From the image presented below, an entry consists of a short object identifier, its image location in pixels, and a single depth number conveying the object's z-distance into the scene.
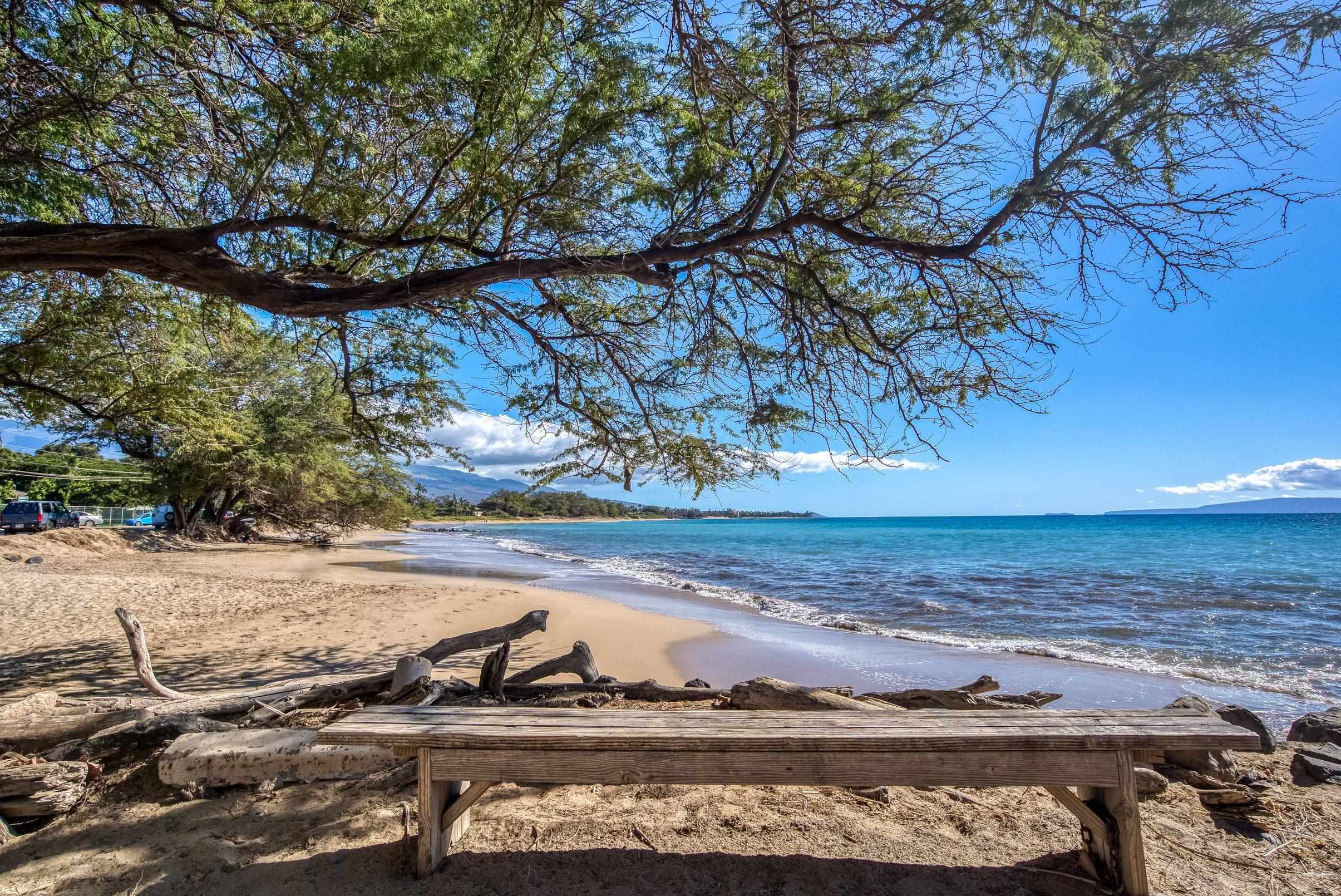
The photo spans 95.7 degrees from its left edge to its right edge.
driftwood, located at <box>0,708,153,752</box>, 3.29
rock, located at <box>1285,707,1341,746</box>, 4.49
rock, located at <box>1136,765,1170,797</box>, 3.08
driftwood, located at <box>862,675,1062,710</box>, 4.01
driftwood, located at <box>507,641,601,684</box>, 4.75
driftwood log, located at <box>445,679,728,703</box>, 4.51
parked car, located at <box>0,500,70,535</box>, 23.50
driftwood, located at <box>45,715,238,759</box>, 3.21
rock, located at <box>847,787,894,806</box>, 3.00
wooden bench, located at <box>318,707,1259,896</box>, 2.17
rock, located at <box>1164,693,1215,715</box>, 4.18
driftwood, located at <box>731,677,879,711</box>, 3.79
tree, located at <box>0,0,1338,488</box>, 3.46
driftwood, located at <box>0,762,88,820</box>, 2.75
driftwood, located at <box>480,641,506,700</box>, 4.14
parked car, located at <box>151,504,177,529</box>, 27.88
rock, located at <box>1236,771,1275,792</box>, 3.26
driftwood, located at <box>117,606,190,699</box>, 4.12
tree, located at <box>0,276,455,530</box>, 6.21
